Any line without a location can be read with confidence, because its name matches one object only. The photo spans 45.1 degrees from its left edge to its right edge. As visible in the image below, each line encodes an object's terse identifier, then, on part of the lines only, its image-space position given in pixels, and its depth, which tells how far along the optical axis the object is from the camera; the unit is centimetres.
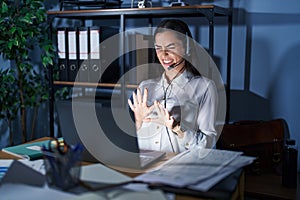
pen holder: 85
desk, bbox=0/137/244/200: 87
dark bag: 193
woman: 174
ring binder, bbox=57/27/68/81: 238
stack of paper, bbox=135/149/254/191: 90
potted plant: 243
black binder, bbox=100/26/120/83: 230
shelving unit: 192
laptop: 113
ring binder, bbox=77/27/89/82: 231
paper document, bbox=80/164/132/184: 90
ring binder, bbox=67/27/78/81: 235
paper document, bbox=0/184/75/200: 86
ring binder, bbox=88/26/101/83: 228
